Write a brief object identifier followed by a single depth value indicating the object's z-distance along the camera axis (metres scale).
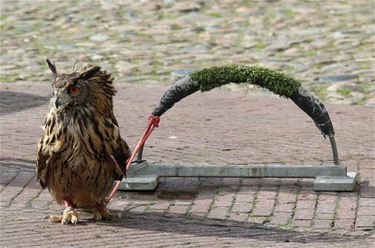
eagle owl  16.94
